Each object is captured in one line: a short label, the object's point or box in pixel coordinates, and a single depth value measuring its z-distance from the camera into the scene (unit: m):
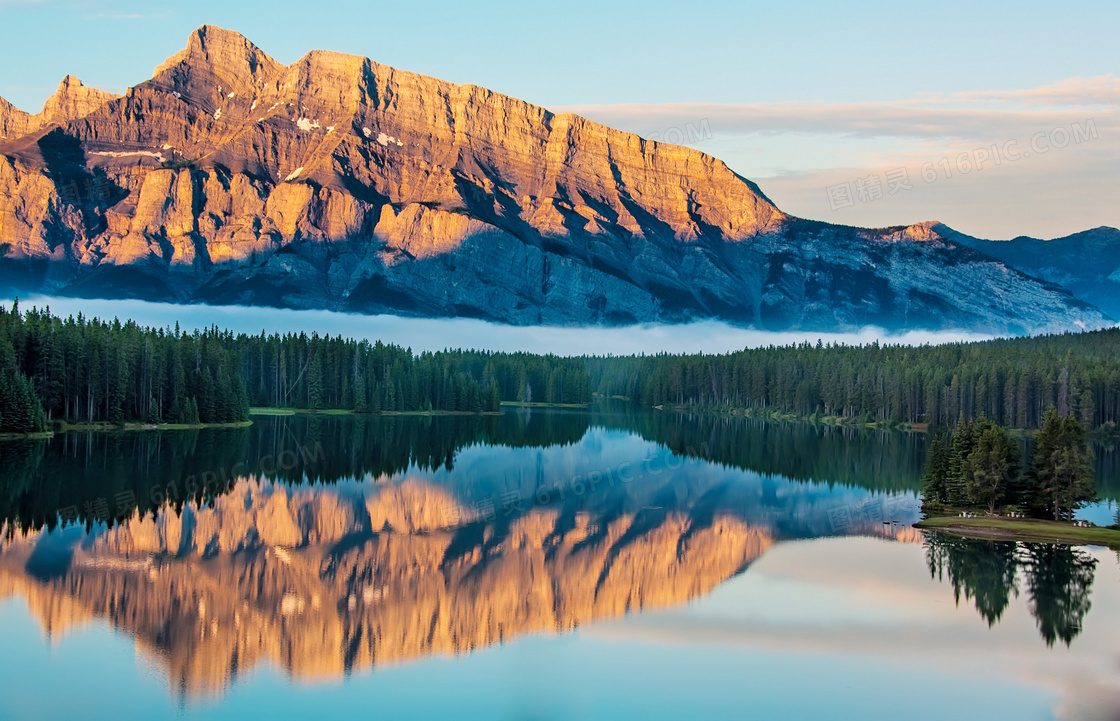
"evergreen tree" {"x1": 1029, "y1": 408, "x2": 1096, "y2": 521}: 63.06
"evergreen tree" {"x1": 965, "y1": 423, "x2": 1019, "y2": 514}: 66.00
